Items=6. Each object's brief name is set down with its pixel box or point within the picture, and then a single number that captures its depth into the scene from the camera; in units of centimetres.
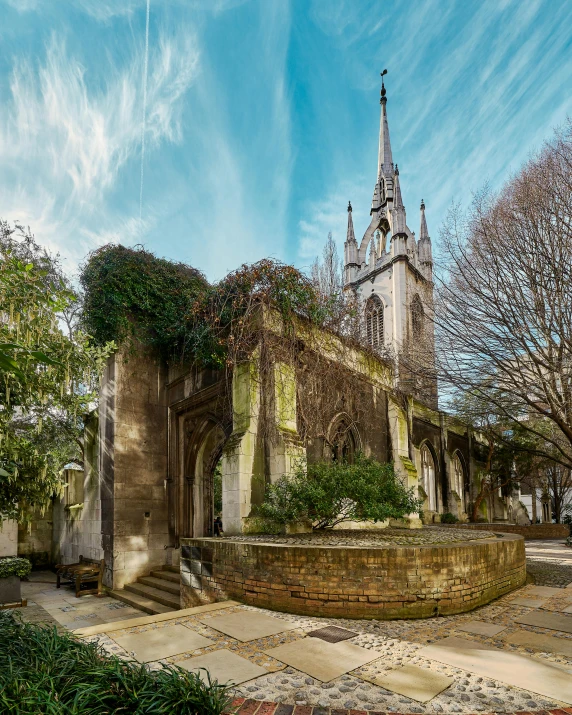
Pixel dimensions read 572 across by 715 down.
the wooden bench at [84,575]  1040
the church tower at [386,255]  3712
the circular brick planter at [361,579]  583
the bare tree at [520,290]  994
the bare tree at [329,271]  1964
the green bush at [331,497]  821
